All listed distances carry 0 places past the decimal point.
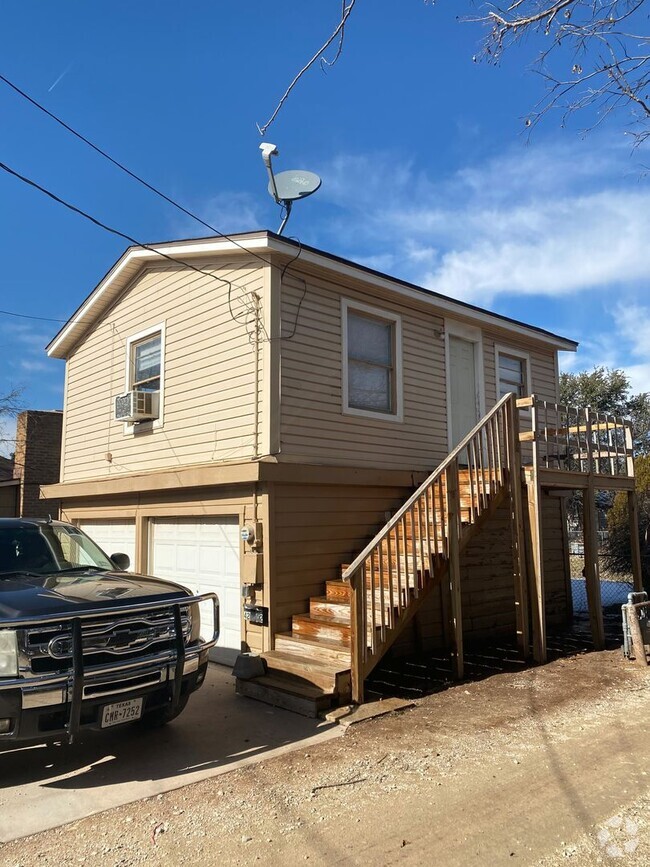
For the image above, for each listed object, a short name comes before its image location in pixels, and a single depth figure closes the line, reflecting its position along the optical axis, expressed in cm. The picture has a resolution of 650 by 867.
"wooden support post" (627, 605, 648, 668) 812
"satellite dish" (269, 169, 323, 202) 887
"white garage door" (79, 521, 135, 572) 1065
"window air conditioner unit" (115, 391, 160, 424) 996
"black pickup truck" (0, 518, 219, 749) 422
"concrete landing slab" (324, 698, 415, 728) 587
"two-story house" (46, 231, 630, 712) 746
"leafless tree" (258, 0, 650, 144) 499
